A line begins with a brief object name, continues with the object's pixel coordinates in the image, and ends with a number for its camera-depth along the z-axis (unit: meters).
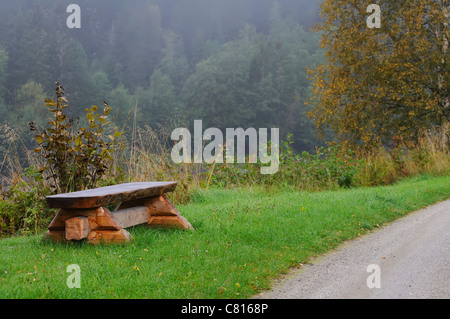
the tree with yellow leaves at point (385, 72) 15.55
